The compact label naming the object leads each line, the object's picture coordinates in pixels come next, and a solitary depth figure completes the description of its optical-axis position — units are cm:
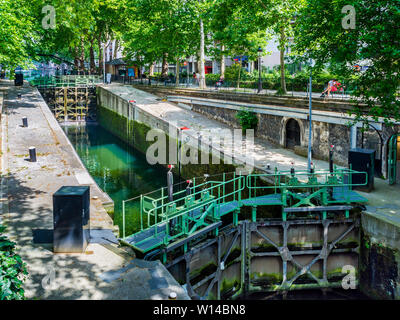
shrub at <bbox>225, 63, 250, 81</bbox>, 3956
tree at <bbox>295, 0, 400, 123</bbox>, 1364
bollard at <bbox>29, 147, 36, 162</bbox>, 1659
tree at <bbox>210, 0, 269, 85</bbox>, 2583
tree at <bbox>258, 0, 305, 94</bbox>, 2394
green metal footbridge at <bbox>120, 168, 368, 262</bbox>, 1122
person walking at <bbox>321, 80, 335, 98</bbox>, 2352
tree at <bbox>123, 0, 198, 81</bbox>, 3766
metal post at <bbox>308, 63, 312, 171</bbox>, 1712
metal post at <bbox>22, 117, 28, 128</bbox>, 2344
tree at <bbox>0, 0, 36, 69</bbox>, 2168
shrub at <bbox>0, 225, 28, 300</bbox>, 536
